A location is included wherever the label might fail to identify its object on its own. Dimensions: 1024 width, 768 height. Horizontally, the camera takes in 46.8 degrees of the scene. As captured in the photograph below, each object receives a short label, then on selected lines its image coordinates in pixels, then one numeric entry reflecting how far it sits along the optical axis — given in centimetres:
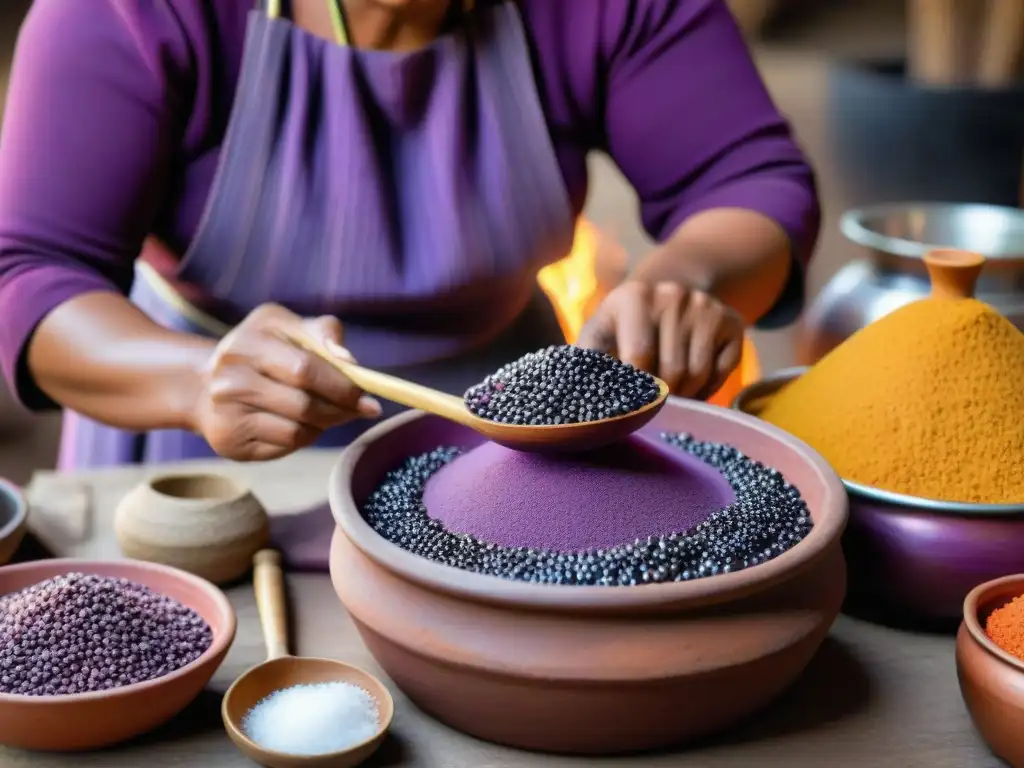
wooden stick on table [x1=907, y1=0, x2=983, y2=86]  223
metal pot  120
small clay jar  87
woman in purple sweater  101
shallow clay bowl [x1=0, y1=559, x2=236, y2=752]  64
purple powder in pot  71
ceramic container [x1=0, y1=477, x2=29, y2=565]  86
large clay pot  62
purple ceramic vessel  75
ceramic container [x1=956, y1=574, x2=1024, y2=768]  63
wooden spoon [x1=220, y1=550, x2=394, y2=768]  65
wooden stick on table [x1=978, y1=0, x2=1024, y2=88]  220
